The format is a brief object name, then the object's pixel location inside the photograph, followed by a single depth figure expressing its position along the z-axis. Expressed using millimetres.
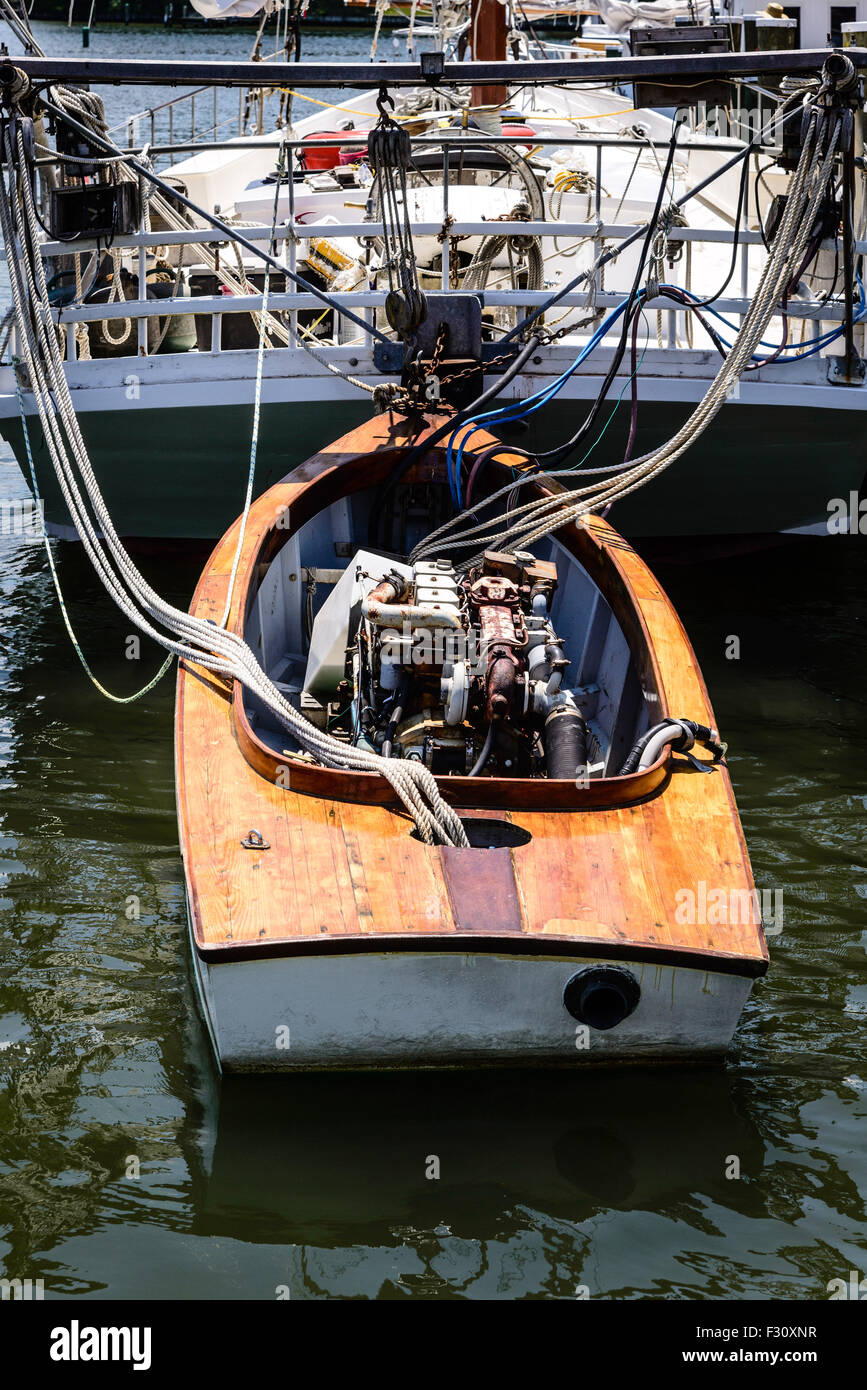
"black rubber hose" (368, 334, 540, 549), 7238
